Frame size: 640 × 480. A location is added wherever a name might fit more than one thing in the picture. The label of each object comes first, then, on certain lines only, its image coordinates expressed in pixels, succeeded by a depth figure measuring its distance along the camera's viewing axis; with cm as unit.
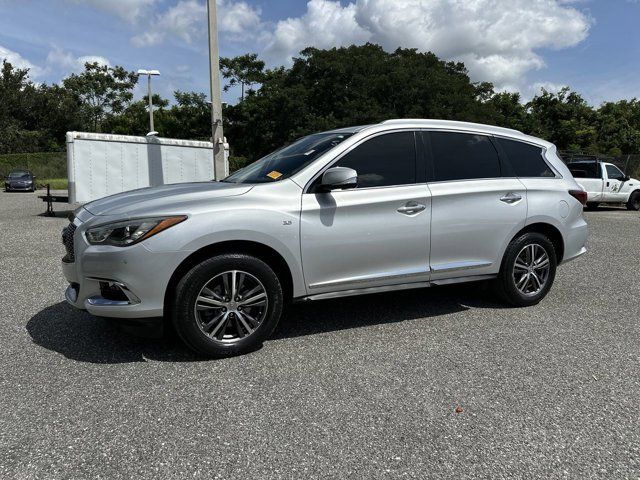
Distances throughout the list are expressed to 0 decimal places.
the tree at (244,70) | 4056
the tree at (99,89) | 5306
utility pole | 1409
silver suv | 351
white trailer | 1244
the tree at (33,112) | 4792
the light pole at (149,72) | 2417
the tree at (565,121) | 3769
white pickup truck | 1736
